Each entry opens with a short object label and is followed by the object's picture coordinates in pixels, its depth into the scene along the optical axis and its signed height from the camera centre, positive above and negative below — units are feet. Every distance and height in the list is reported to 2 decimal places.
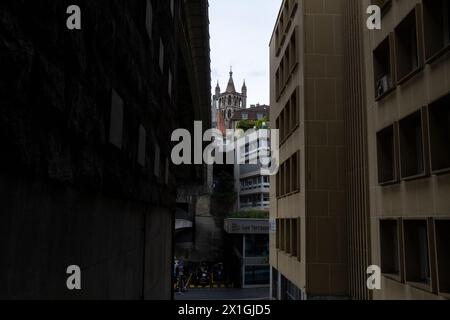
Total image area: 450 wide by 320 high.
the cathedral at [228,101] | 578.25 +159.43
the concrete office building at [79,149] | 8.90 +2.05
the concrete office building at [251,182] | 222.07 +19.75
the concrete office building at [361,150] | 37.09 +8.30
